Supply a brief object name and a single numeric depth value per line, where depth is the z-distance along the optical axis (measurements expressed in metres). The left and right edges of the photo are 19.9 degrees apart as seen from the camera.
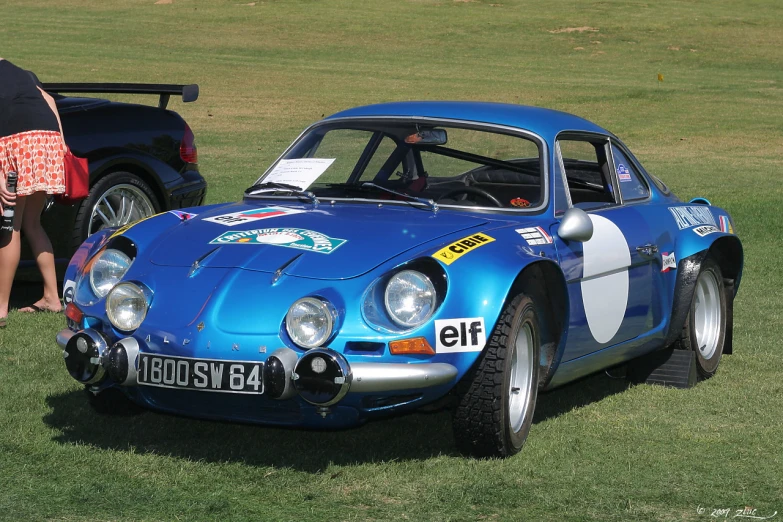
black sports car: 14.49
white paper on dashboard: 10.81
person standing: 13.24
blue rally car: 8.10
